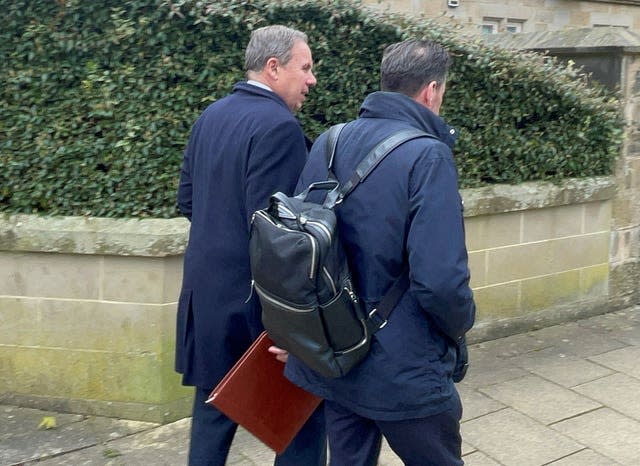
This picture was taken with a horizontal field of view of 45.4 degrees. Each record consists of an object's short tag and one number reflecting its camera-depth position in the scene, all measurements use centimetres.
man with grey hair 264
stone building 1426
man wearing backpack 211
